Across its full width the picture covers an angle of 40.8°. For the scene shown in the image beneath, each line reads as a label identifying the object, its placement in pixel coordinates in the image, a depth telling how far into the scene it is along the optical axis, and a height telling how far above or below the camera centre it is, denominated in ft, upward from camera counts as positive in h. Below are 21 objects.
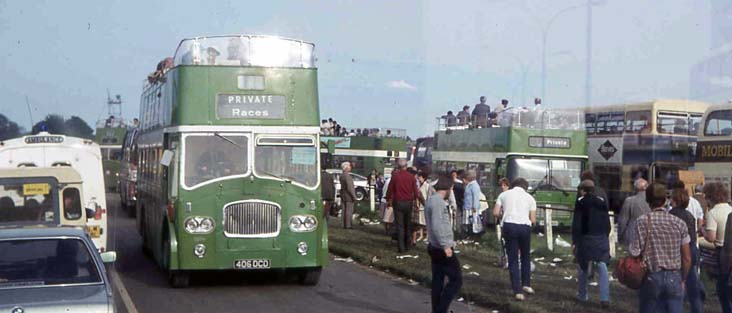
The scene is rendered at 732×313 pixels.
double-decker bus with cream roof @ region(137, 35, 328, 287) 48.24 -0.89
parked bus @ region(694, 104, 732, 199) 76.56 -0.30
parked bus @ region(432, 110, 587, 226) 92.94 -1.29
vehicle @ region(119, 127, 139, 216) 98.97 -3.82
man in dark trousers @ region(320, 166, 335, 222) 80.02 -3.80
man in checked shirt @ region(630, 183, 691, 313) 29.81 -3.58
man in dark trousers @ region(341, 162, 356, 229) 88.79 -4.90
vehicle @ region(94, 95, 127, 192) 134.00 -0.28
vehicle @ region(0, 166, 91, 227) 46.37 -2.61
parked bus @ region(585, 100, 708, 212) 100.68 +0.16
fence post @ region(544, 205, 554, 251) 66.64 -6.25
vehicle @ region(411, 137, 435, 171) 147.51 -1.40
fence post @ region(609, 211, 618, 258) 61.98 -6.40
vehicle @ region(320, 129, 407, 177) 166.40 -1.93
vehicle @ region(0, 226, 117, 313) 28.66 -3.77
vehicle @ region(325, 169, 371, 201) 148.77 -6.88
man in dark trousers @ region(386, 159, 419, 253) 65.92 -4.06
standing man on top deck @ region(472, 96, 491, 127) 103.48 +3.08
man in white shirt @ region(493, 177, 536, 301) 44.80 -3.98
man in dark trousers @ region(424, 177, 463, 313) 37.78 -4.30
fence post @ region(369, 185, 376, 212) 112.78 -6.67
